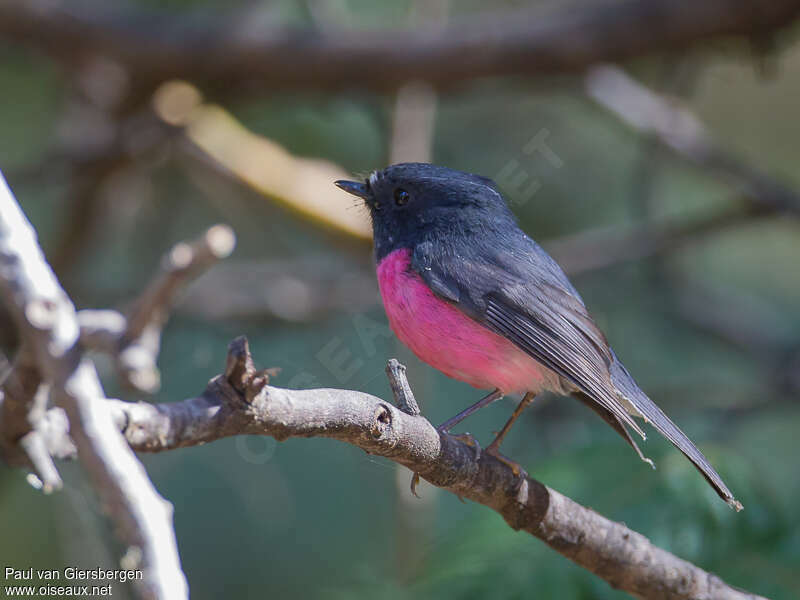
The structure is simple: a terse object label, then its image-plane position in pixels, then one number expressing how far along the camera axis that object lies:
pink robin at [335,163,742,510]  5.70
